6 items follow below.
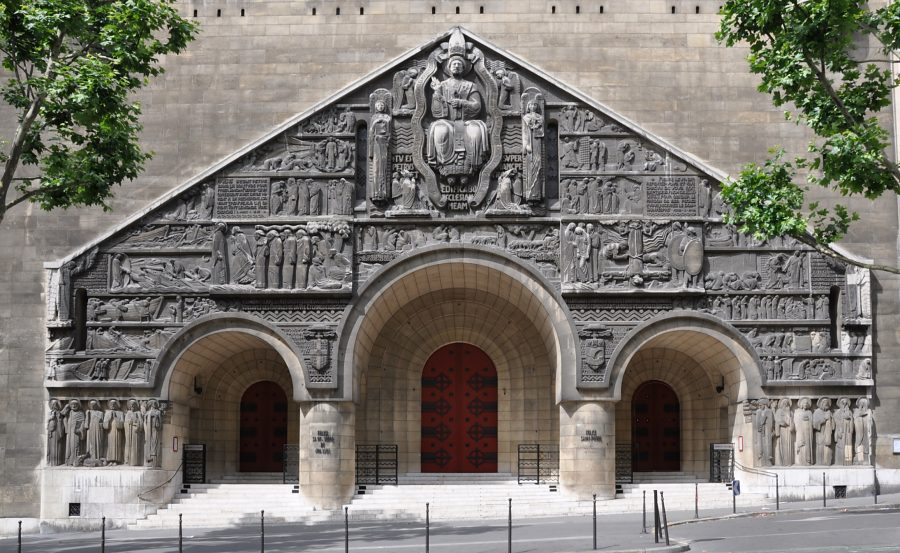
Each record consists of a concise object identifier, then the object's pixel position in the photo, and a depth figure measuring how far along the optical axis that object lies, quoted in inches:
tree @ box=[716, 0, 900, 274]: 871.1
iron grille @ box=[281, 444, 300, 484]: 1299.2
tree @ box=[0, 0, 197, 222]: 896.9
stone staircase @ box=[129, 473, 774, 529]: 1179.3
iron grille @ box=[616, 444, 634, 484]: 1310.3
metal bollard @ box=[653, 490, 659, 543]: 863.1
